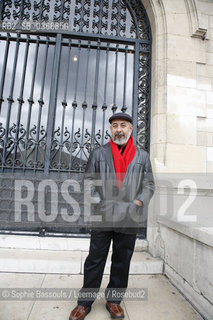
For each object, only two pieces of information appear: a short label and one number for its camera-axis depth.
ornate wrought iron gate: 3.45
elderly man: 1.74
